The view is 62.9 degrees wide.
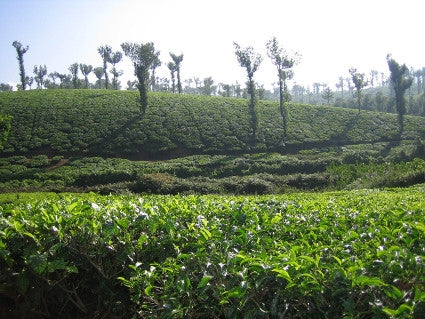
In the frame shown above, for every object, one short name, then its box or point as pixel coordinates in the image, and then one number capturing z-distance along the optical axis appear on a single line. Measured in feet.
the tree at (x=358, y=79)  181.06
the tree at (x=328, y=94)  252.21
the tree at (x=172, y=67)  212.23
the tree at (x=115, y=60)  224.94
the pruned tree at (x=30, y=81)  282.77
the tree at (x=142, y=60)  134.51
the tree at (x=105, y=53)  223.51
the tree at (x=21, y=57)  203.51
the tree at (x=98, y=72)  262.88
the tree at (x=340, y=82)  482.53
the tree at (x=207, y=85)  287.28
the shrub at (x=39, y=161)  97.39
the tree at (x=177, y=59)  208.49
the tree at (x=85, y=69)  249.75
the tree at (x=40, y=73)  278.44
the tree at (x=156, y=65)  211.94
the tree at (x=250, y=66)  131.75
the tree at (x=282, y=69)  137.59
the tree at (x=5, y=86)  342.44
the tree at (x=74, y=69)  245.86
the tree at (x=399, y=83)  149.07
